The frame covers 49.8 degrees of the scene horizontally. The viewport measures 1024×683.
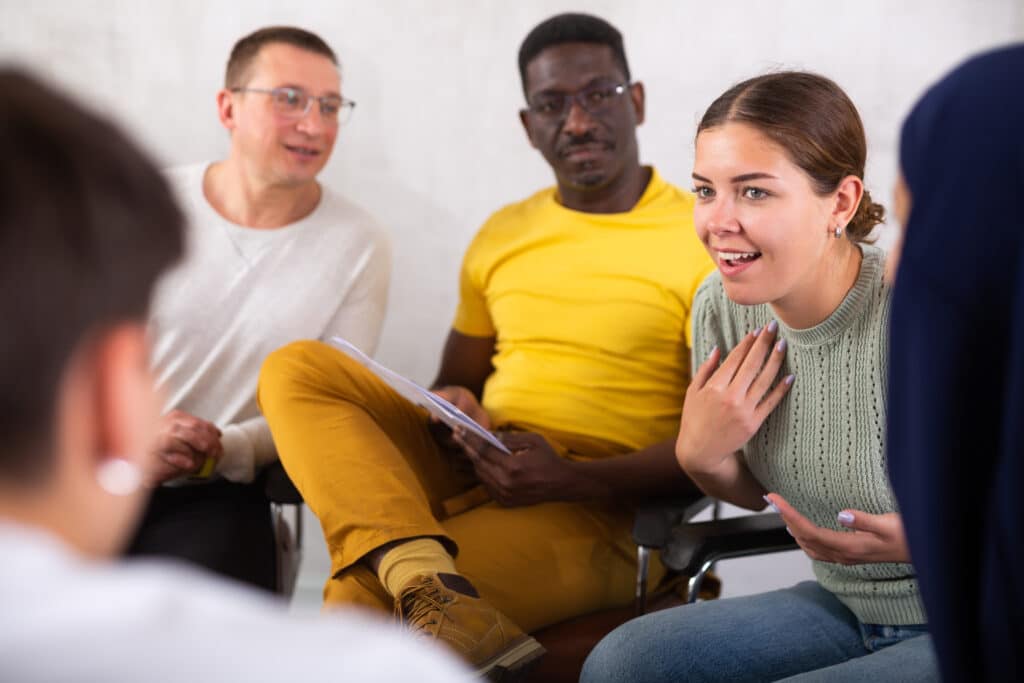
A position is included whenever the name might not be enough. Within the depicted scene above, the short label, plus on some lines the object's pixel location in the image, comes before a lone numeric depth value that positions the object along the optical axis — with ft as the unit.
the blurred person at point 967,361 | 2.81
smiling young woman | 5.10
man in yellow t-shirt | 5.90
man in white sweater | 8.08
